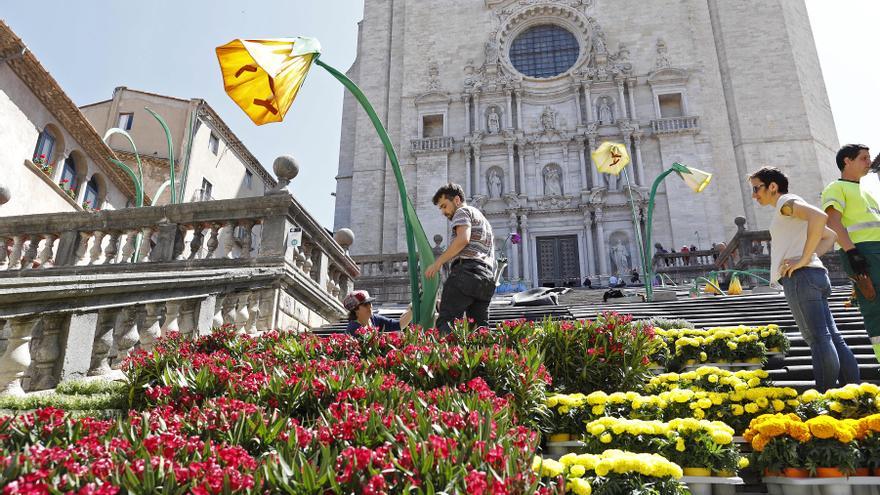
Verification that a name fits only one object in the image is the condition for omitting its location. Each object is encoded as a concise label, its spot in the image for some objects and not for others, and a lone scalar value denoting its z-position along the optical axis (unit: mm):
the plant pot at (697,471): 2611
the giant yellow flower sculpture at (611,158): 14664
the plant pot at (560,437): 3281
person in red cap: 5586
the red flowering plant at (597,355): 4016
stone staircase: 4382
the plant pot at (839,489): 2488
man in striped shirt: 4668
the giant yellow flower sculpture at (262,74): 4965
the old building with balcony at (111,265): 4027
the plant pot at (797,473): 2543
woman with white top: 3652
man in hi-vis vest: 3768
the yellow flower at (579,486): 2178
